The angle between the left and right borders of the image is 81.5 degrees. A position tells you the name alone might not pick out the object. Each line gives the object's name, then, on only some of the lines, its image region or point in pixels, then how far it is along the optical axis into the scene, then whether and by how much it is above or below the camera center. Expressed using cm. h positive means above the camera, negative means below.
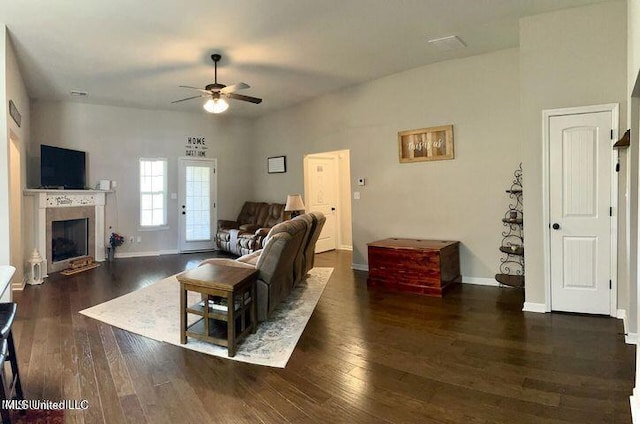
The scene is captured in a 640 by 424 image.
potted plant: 706 -73
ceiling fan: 450 +136
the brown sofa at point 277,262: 349 -59
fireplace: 577 -31
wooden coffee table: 291 -84
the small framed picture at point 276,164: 772 +84
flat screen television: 609 +66
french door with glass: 802 +2
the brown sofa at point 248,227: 678 -47
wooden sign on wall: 510 +83
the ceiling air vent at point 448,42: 426 +188
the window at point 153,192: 764 +28
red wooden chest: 452 -81
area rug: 298 -114
